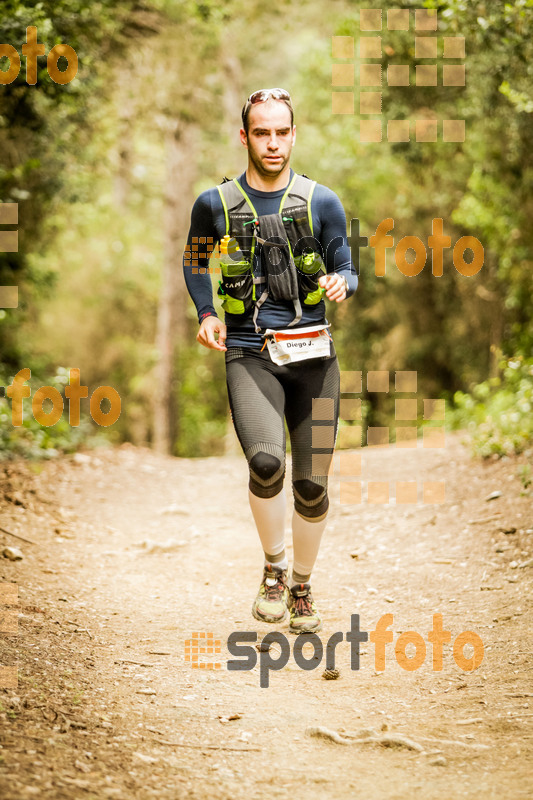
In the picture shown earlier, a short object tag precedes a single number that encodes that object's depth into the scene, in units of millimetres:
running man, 7949
